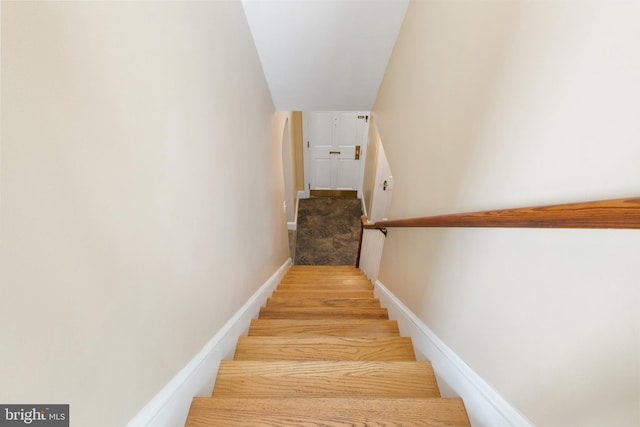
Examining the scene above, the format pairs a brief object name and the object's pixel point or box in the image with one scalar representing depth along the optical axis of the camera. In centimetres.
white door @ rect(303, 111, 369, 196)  564
